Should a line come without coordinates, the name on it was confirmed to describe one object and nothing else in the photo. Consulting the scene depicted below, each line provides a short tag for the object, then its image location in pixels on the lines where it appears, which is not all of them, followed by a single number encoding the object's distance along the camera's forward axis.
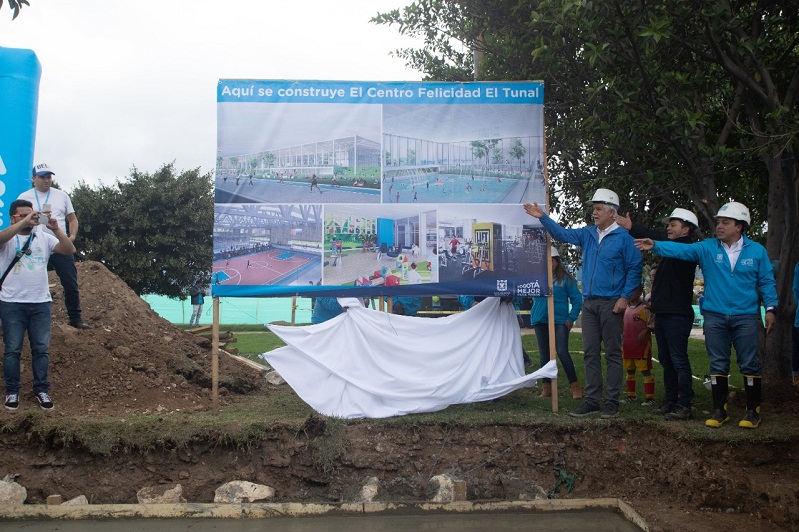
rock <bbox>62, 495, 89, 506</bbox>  6.41
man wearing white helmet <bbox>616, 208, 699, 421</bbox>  7.01
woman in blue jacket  8.40
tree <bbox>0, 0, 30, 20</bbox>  5.25
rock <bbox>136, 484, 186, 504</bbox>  6.53
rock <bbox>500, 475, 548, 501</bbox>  6.54
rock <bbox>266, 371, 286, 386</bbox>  9.96
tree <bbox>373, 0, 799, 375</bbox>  7.28
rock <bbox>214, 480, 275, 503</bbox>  6.52
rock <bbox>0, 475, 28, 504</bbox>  6.40
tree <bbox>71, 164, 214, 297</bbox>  27.03
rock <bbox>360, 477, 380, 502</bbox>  6.50
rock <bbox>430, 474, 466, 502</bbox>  6.39
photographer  7.17
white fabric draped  7.35
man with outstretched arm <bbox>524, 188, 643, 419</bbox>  7.15
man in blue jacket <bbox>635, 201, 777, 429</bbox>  6.56
